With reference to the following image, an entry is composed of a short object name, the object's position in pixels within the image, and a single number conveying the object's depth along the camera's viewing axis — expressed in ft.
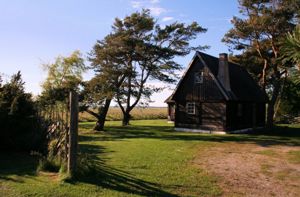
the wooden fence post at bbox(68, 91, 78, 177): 30.07
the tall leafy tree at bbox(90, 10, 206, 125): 102.37
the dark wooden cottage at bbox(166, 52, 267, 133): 90.53
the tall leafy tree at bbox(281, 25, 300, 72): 24.58
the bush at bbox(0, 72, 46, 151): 42.58
